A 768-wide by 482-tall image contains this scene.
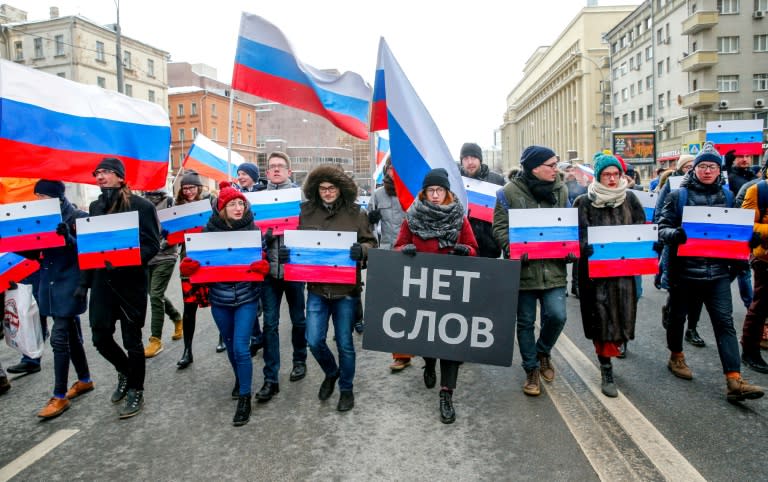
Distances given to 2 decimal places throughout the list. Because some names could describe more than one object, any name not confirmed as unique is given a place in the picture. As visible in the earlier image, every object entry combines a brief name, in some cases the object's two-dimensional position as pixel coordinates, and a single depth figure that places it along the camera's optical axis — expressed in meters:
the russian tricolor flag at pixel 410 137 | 4.83
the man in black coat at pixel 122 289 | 4.66
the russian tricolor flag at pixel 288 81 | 6.02
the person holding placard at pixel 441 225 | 4.41
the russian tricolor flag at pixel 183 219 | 5.85
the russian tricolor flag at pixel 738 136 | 7.28
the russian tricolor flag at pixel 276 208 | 5.34
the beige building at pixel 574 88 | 77.69
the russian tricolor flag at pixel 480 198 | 6.22
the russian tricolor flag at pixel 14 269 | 4.67
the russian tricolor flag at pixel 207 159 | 9.73
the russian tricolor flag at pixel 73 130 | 4.50
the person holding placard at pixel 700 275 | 4.62
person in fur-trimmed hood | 4.60
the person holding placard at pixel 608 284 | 4.71
